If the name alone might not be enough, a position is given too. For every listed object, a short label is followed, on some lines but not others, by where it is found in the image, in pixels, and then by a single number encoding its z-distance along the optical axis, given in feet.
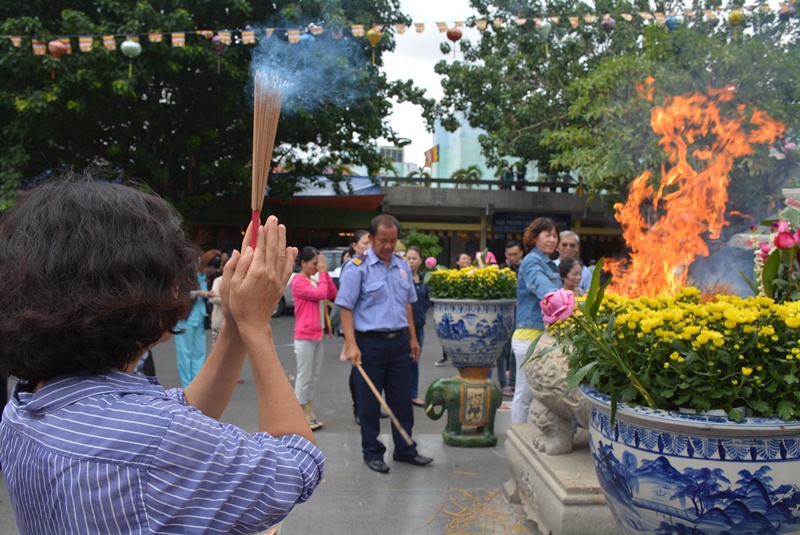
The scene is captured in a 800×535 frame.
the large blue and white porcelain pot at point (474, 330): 17.34
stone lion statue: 11.24
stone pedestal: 10.09
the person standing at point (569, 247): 18.62
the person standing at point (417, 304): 22.09
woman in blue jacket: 15.08
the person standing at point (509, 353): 22.79
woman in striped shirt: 3.49
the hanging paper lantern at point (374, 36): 26.27
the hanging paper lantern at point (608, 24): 30.08
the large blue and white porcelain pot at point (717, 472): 6.13
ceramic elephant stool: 17.01
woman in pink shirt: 19.07
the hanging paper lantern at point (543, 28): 30.01
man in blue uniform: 15.16
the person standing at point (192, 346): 20.94
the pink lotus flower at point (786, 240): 7.56
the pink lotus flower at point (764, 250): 9.86
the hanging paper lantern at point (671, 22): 29.55
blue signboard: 71.46
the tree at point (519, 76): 47.50
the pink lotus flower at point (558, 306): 7.67
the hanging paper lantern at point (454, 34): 28.73
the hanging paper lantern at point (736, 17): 25.62
